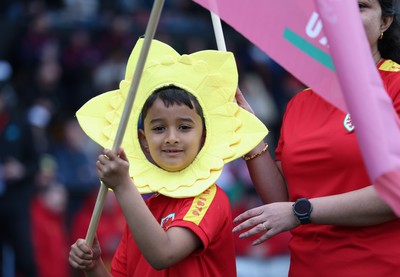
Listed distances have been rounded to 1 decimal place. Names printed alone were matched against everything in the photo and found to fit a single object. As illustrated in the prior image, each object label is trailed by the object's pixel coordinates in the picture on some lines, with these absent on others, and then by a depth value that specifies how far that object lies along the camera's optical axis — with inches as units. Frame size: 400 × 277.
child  333.1
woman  325.4
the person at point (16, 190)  744.3
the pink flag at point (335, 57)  254.8
